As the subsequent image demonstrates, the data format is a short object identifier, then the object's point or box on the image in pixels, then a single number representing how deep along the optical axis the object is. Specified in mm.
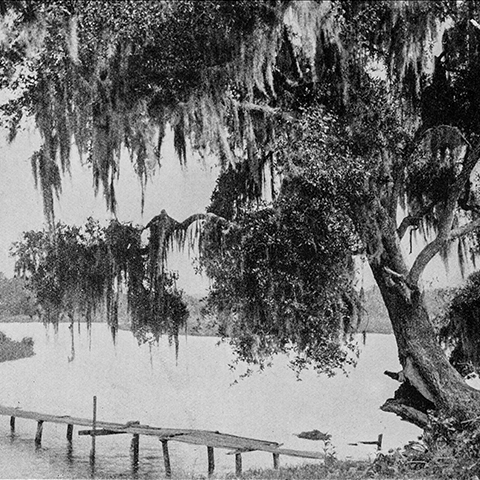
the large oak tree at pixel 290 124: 8719
